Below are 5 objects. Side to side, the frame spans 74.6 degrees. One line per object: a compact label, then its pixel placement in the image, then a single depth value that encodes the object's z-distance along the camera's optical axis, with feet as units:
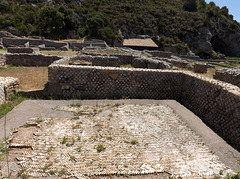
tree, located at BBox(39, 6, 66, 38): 130.21
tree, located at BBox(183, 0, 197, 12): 252.81
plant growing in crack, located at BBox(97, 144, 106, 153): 11.51
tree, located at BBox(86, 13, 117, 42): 135.33
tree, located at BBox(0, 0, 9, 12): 134.29
